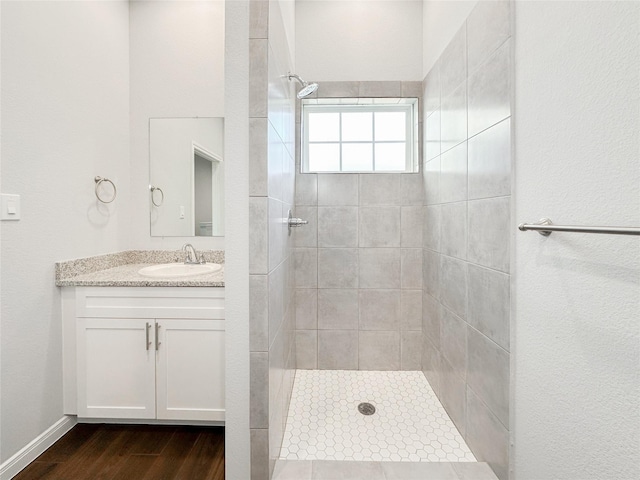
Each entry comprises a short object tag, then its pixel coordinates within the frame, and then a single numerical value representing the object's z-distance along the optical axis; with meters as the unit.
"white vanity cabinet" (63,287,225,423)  1.77
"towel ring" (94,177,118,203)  2.12
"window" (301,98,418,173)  2.56
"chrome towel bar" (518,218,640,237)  0.69
